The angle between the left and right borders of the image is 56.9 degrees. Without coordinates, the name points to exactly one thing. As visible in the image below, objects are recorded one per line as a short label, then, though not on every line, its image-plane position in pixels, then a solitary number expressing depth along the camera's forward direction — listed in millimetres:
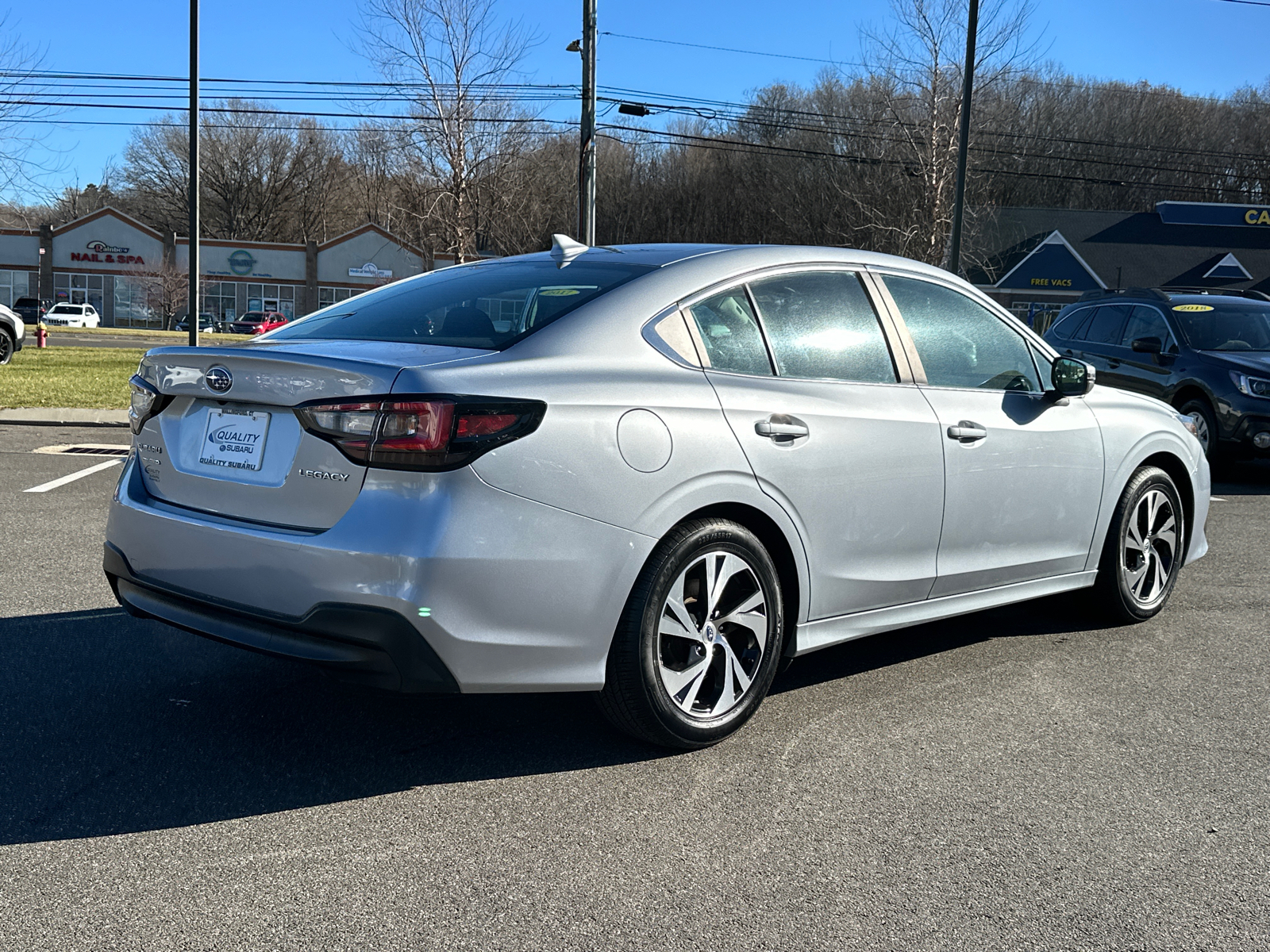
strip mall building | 70688
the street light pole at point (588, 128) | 23141
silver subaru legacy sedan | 3168
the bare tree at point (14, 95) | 21125
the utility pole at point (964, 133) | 22047
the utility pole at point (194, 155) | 19078
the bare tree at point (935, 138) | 34156
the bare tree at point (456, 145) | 32719
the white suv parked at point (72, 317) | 61906
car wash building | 55062
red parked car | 62219
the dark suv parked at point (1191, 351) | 11078
